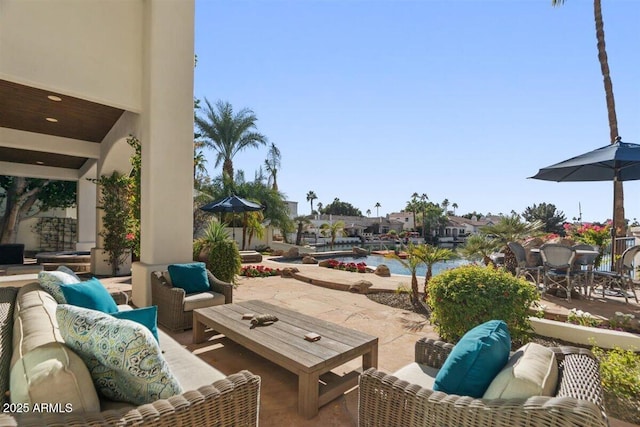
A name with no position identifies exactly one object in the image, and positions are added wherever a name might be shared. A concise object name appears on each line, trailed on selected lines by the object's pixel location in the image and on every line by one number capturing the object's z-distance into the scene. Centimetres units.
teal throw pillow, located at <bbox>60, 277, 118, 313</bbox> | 253
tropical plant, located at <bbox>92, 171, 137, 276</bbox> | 813
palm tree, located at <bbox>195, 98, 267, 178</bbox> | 1562
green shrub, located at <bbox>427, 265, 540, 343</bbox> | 320
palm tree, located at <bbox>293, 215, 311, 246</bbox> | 2202
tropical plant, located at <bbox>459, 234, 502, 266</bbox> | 702
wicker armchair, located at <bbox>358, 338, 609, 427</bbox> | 115
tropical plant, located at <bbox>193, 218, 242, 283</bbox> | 601
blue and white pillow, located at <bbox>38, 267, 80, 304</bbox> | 256
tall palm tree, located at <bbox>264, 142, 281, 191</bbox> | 2174
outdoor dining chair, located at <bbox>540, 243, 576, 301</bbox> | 491
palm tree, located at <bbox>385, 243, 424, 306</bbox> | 527
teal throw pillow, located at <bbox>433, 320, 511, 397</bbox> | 150
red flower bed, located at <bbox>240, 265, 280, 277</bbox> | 834
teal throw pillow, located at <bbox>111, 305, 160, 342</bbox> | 210
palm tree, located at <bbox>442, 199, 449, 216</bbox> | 6007
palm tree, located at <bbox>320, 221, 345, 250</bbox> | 2448
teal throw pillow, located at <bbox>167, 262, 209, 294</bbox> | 448
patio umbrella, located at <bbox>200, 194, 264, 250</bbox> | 951
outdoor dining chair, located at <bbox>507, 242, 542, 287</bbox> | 551
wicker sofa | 118
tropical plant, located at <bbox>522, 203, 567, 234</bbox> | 3531
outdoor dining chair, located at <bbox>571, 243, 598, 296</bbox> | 502
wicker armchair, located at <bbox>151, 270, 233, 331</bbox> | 406
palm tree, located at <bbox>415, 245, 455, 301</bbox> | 522
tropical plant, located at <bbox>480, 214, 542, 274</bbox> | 777
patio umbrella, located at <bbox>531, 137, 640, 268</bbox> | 473
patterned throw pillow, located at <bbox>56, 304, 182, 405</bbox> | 141
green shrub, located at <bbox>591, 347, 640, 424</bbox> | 227
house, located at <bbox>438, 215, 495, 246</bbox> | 4931
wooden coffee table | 229
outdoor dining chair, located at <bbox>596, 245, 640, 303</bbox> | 497
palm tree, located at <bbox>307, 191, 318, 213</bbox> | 5528
